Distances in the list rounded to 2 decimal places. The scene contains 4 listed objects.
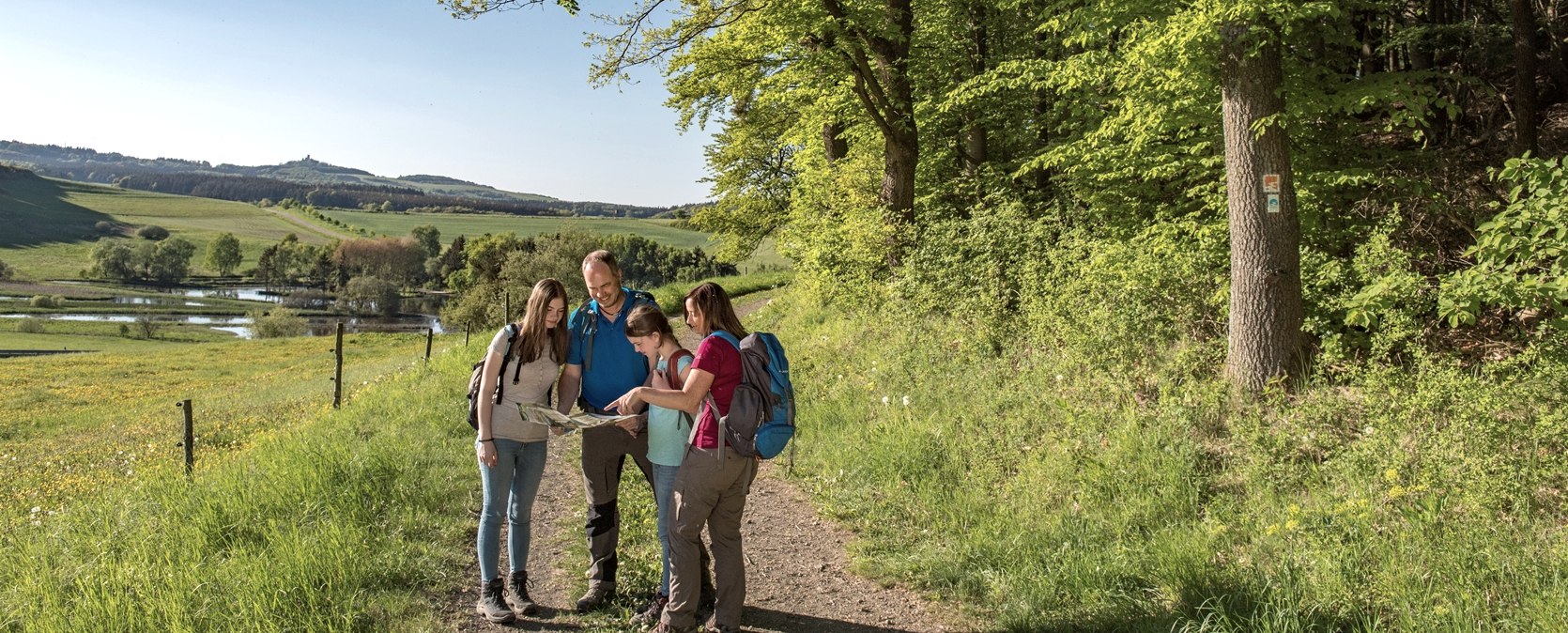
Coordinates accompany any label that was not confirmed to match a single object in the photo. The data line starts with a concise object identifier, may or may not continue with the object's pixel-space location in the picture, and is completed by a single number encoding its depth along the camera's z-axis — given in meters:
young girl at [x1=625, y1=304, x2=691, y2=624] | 4.16
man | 4.57
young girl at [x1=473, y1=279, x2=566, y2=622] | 4.34
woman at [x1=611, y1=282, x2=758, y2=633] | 3.95
